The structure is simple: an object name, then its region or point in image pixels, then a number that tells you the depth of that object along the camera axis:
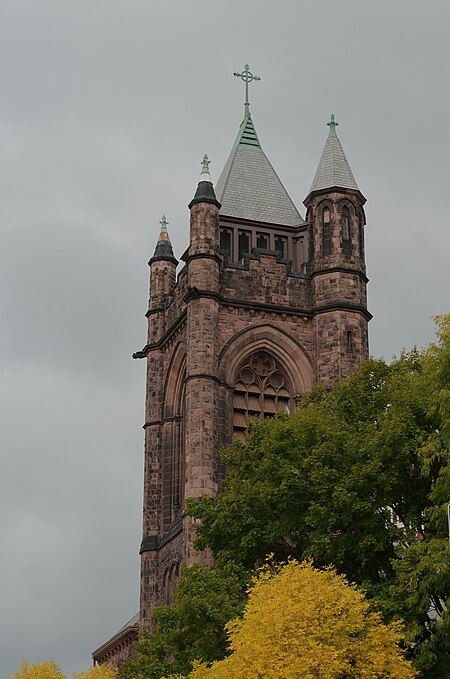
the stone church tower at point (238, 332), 50.22
